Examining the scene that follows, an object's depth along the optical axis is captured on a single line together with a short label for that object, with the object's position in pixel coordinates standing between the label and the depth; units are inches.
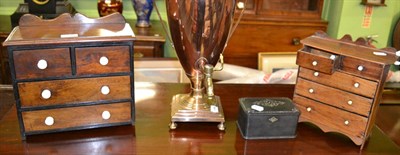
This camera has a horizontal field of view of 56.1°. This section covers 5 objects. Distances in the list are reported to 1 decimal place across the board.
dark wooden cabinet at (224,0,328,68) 109.3
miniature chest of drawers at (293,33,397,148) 38.3
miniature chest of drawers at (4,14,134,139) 36.8
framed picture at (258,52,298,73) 96.3
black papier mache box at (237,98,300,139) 40.1
